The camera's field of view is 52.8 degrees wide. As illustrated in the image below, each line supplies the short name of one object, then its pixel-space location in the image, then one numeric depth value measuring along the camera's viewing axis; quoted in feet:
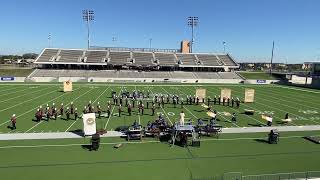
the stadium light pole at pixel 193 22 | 294.76
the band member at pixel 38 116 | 73.19
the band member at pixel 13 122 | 65.88
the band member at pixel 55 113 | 75.82
